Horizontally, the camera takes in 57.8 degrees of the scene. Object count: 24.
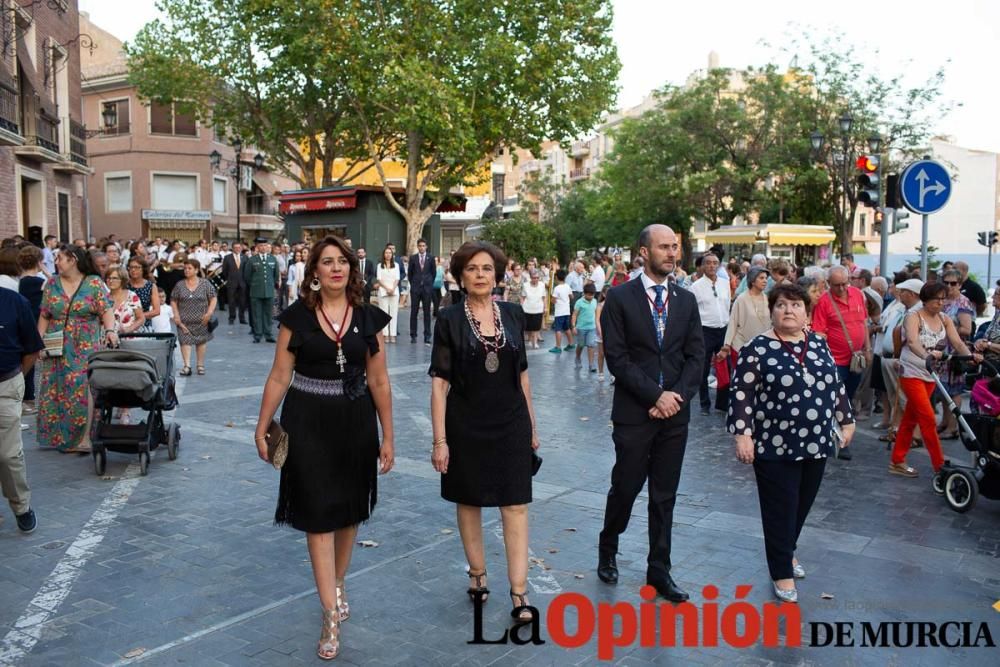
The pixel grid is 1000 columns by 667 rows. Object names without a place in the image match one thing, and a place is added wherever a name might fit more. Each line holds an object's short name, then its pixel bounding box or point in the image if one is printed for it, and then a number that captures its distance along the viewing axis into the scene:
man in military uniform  16.78
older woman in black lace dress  4.38
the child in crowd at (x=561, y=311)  16.69
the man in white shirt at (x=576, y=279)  19.50
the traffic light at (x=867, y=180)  11.93
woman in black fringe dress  4.14
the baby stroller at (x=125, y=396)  7.23
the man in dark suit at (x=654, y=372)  4.78
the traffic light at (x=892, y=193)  10.38
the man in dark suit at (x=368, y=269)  17.06
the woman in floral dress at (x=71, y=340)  7.92
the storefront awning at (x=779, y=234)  28.41
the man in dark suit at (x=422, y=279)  17.45
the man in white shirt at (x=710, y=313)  10.33
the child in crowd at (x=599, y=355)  13.12
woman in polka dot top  4.74
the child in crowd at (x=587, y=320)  13.82
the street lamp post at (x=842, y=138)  24.28
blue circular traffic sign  9.45
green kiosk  30.02
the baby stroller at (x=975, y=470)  6.25
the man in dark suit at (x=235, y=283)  21.16
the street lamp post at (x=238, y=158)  30.31
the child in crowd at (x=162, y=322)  10.55
